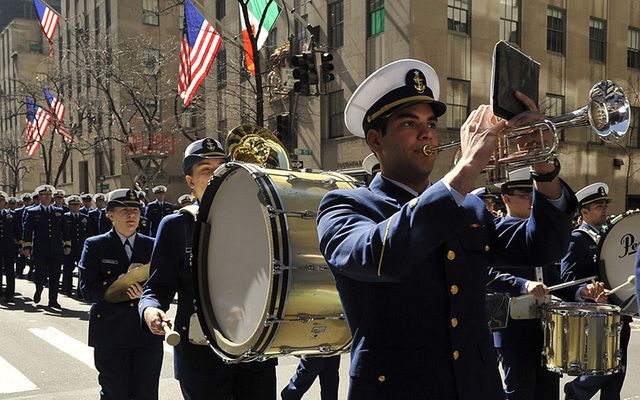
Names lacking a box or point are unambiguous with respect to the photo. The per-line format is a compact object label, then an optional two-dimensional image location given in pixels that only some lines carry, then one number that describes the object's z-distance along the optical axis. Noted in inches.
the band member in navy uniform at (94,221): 589.3
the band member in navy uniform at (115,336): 180.1
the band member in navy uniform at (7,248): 502.9
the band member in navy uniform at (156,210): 603.4
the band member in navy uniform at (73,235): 555.8
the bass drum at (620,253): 208.5
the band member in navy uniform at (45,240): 482.3
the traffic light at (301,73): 592.7
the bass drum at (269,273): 112.3
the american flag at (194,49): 639.1
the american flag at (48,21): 893.2
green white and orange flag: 678.5
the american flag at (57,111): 1032.2
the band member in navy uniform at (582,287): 207.9
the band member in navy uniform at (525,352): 177.0
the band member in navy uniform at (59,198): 624.4
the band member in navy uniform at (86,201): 668.4
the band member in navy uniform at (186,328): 142.3
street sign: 723.2
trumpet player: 74.7
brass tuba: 160.9
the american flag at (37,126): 1080.2
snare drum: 160.2
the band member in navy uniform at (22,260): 701.9
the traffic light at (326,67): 604.4
